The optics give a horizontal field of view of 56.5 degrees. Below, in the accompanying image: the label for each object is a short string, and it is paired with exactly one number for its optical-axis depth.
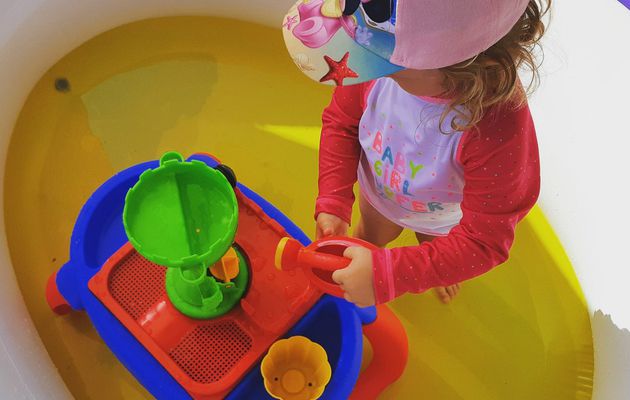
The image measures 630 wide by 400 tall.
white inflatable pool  0.85
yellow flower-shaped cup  0.71
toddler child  0.45
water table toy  0.66
